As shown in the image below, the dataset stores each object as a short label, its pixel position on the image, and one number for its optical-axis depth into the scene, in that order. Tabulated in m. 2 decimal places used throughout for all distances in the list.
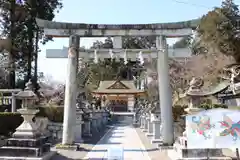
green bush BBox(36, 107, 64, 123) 12.17
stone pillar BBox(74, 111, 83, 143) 10.04
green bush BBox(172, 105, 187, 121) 11.99
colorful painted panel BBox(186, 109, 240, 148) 4.70
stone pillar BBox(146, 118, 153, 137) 11.87
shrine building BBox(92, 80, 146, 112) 24.87
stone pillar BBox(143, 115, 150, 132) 13.77
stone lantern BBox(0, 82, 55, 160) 5.74
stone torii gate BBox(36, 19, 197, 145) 7.88
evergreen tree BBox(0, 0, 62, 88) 15.52
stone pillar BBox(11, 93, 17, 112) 12.83
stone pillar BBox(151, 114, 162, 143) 9.65
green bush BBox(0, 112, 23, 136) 9.99
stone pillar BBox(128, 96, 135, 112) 31.03
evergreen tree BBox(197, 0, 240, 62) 18.68
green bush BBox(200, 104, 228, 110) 11.81
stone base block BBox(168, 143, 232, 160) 5.50
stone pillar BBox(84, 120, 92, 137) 11.83
